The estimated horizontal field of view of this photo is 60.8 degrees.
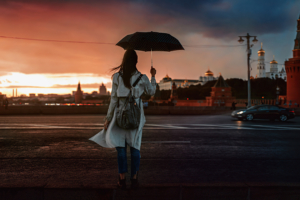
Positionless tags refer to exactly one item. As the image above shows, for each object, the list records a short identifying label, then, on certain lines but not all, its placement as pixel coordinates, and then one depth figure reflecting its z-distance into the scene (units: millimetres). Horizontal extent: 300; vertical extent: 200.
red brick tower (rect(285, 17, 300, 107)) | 51562
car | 17016
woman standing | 3326
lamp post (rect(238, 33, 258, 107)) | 27219
